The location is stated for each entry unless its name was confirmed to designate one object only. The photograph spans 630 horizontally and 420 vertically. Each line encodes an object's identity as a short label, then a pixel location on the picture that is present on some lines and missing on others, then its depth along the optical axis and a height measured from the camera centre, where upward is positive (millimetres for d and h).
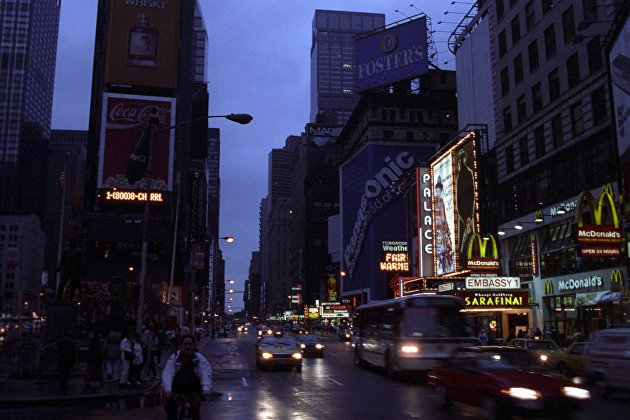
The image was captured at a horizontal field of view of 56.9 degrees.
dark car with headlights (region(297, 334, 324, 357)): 36372 -2472
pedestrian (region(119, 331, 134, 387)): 18672 -1662
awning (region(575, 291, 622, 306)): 29094 +475
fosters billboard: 89188 +39324
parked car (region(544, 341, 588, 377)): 19609 -1859
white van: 15033 -1435
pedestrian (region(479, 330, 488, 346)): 34500 -1888
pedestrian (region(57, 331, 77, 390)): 17828 -1614
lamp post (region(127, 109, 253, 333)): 20422 +3034
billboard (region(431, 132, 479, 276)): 45531 +8487
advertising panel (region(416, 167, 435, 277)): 53344 +7015
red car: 10688 -1538
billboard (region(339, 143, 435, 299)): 97188 +17185
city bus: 21516 -965
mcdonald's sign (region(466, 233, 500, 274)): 39812 +3152
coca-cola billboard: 69938 +19741
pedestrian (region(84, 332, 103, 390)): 18219 -1758
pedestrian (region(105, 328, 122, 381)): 19859 -1531
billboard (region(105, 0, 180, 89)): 70625 +31781
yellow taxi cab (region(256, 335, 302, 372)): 25766 -2113
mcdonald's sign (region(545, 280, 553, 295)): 37844 +1255
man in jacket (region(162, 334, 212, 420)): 7977 -951
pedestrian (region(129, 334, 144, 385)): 19328 -1934
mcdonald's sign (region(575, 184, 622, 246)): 27172 +3619
